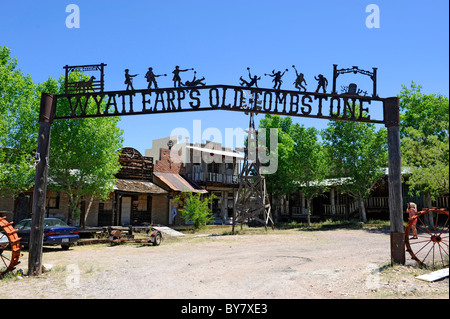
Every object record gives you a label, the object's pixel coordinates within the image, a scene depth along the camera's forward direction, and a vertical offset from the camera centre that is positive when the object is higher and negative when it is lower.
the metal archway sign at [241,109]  8.91 +2.20
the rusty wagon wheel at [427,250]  8.85 -1.65
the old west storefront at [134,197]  24.34 -0.02
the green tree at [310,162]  27.39 +2.74
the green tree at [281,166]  28.45 +2.48
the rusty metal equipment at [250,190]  22.77 +0.49
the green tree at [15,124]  16.09 +3.24
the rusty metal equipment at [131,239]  16.62 -1.94
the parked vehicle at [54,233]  14.61 -1.53
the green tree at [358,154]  26.50 +3.26
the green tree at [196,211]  23.47 -0.88
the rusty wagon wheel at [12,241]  8.67 -1.10
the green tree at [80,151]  18.77 +2.34
